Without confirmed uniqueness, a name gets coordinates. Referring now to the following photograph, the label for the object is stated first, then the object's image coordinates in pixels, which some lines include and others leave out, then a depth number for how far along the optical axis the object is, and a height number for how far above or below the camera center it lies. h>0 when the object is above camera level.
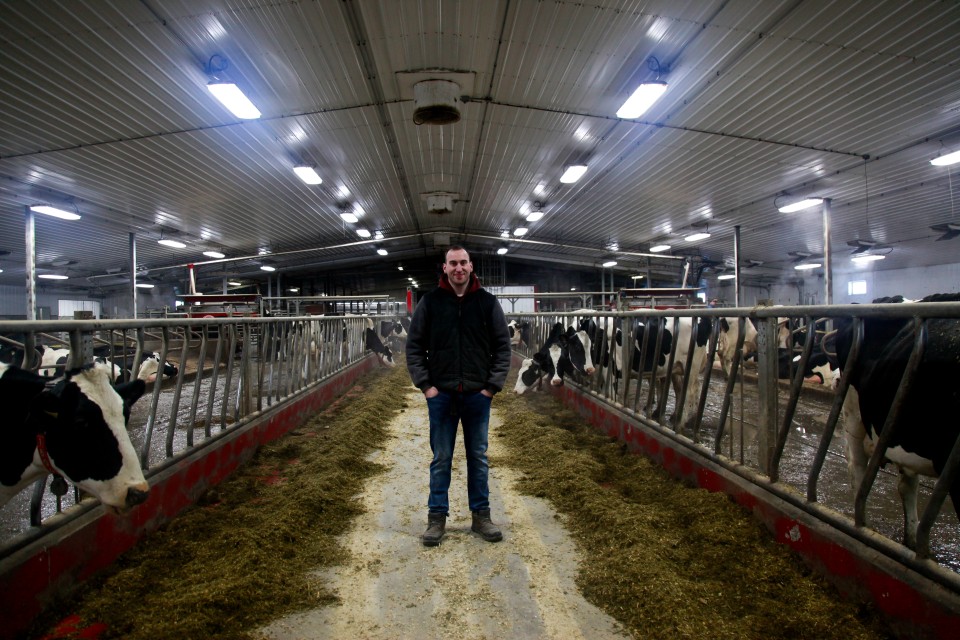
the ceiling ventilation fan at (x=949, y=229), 12.42 +2.01
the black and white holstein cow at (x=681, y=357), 5.93 -0.52
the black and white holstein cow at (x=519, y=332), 11.62 -0.30
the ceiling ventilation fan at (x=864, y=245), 16.42 +2.22
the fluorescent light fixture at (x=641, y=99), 6.79 +3.13
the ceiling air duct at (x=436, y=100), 7.11 +3.17
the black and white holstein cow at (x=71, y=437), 2.24 -0.48
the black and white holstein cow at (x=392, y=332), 14.47 -0.27
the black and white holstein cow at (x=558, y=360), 6.91 -0.59
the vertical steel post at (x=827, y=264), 11.12 +1.09
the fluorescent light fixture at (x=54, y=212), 10.91 +2.67
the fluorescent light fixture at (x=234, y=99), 6.65 +3.19
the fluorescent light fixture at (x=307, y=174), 10.40 +3.24
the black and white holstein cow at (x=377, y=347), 12.36 -0.58
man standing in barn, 3.34 -0.30
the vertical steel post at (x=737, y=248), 14.48 +2.00
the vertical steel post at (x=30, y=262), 10.70 +1.53
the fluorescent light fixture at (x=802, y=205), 12.08 +2.65
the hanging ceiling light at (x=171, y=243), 15.60 +2.76
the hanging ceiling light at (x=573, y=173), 10.63 +3.19
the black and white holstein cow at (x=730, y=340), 8.64 -0.45
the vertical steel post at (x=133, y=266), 14.54 +1.84
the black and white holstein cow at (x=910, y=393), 2.30 -0.41
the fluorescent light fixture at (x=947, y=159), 8.68 +2.64
